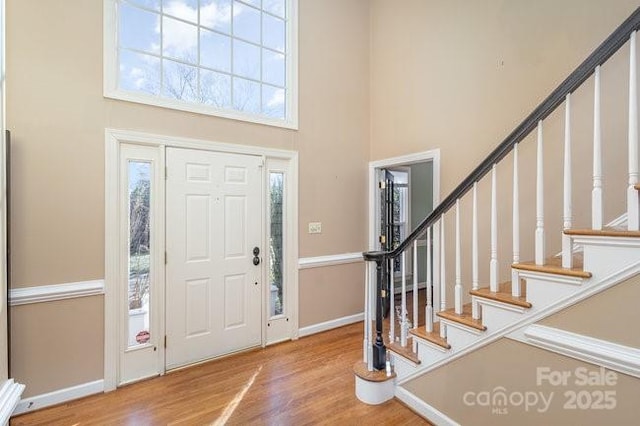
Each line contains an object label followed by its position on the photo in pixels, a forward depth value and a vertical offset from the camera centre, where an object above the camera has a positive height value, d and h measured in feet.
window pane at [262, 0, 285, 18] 11.12 +7.27
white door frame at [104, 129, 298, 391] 8.23 -0.71
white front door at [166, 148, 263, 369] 9.29 -1.30
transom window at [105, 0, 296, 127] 8.65 +4.79
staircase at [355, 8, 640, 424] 4.46 -1.05
